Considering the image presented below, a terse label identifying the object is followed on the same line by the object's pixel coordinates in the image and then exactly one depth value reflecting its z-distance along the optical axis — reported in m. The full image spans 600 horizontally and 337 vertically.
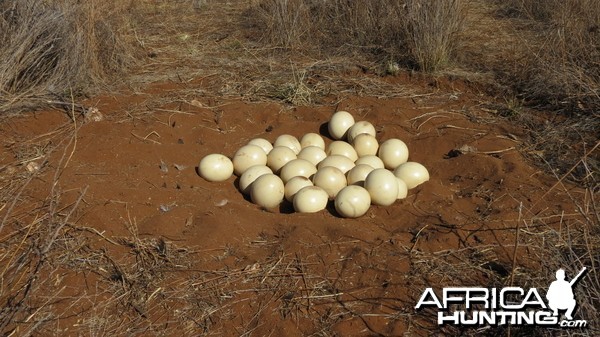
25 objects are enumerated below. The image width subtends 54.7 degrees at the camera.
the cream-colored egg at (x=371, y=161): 4.28
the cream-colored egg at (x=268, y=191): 3.94
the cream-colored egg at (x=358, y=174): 4.07
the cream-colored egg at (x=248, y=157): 4.35
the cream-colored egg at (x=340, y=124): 4.87
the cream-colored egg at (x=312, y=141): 4.61
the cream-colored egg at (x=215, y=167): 4.30
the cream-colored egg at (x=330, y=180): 4.00
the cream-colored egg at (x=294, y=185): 3.99
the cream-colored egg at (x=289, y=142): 4.56
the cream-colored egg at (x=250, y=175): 4.16
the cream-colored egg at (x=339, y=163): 4.23
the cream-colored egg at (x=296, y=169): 4.16
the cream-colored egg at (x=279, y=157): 4.34
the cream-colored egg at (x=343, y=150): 4.47
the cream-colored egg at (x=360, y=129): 4.67
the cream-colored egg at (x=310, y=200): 3.80
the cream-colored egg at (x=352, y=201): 3.72
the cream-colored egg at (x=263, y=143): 4.52
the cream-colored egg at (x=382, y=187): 3.84
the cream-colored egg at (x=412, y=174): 4.16
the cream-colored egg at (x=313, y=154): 4.39
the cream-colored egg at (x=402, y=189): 4.00
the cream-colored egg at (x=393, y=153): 4.41
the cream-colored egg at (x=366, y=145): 4.48
